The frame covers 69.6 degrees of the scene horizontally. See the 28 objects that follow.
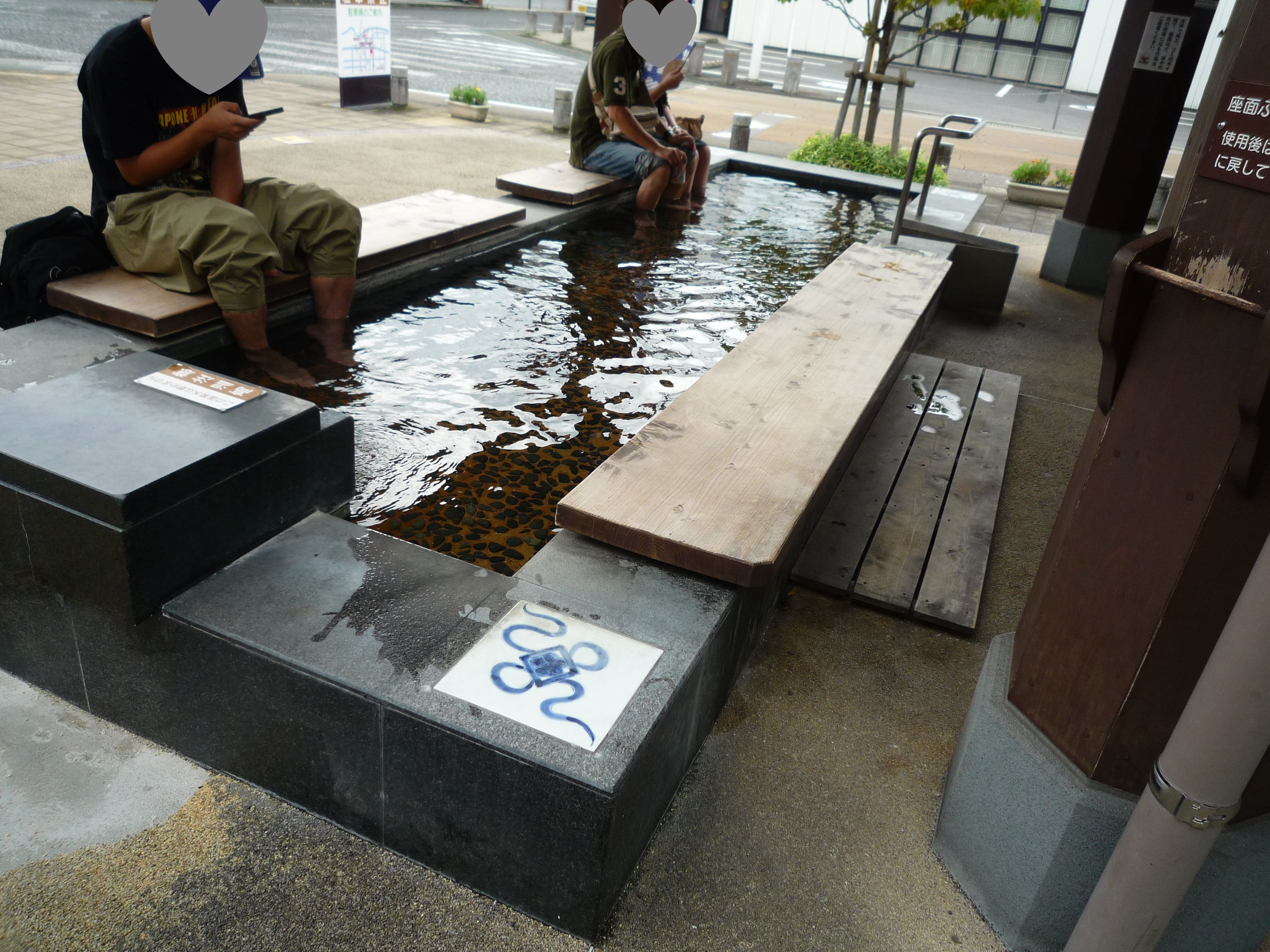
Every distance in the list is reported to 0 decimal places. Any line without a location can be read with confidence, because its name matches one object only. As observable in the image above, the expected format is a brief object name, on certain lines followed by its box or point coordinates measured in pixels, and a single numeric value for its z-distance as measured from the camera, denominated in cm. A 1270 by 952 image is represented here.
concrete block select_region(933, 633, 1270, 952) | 176
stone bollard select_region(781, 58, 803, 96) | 2145
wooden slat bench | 306
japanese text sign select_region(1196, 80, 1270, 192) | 145
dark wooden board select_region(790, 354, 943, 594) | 312
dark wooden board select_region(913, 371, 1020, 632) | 300
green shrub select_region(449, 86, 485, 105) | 1152
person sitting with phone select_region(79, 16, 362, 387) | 316
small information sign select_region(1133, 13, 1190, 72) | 647
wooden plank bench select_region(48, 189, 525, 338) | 321
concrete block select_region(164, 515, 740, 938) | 171
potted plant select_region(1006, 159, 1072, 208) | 1080
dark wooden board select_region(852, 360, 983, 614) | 306
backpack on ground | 326
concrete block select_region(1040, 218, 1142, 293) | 710
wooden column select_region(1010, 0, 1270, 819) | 148
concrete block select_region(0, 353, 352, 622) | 188
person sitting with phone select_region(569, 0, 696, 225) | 670
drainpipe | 136
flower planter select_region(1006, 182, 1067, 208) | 1078
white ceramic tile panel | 176
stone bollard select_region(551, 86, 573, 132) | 1111
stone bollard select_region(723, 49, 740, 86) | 2173
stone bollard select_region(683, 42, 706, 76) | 2292
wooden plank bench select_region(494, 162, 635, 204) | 623
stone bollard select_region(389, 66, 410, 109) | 1162
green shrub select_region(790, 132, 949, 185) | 1011
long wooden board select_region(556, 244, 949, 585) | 224
